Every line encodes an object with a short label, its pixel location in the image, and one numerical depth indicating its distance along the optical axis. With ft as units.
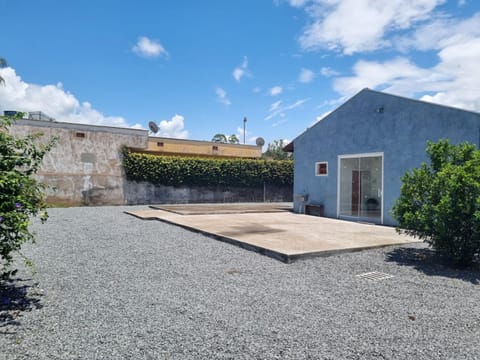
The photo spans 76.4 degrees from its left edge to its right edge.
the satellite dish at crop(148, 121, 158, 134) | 82.56
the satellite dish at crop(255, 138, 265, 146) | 93.15
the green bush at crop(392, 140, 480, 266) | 17.40
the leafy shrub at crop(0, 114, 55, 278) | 10.75
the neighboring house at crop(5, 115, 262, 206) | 60.80
